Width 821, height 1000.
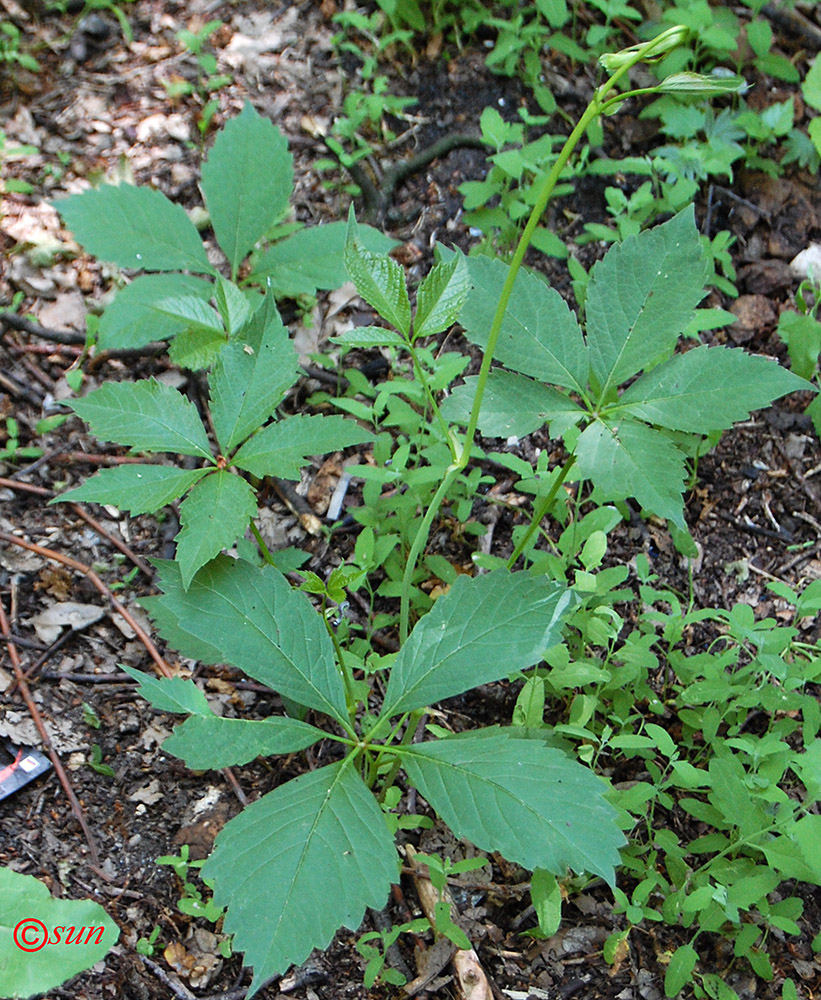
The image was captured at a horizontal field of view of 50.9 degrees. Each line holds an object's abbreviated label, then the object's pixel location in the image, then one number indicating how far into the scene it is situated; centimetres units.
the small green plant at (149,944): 181
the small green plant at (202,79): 350
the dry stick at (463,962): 182
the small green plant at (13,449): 260
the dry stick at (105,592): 224
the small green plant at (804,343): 268
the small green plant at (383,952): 175
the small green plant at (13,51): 355
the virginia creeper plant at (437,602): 152
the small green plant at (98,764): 206
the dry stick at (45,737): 194
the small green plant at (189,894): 180
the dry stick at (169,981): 176
